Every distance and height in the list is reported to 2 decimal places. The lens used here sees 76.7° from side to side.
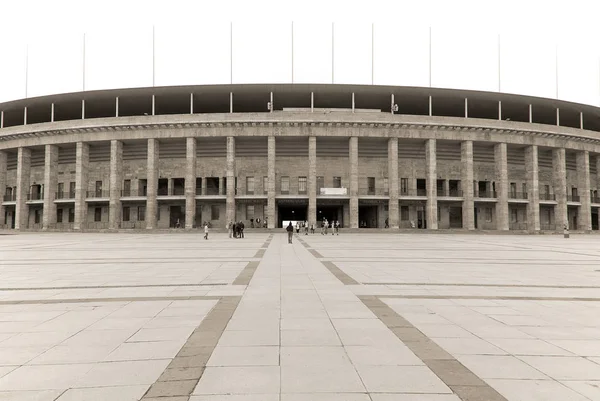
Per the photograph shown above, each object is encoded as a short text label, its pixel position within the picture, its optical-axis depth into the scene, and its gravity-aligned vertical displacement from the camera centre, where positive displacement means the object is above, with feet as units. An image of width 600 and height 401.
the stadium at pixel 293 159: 144.25 +23.07
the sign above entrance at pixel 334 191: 144.15 +9.45
